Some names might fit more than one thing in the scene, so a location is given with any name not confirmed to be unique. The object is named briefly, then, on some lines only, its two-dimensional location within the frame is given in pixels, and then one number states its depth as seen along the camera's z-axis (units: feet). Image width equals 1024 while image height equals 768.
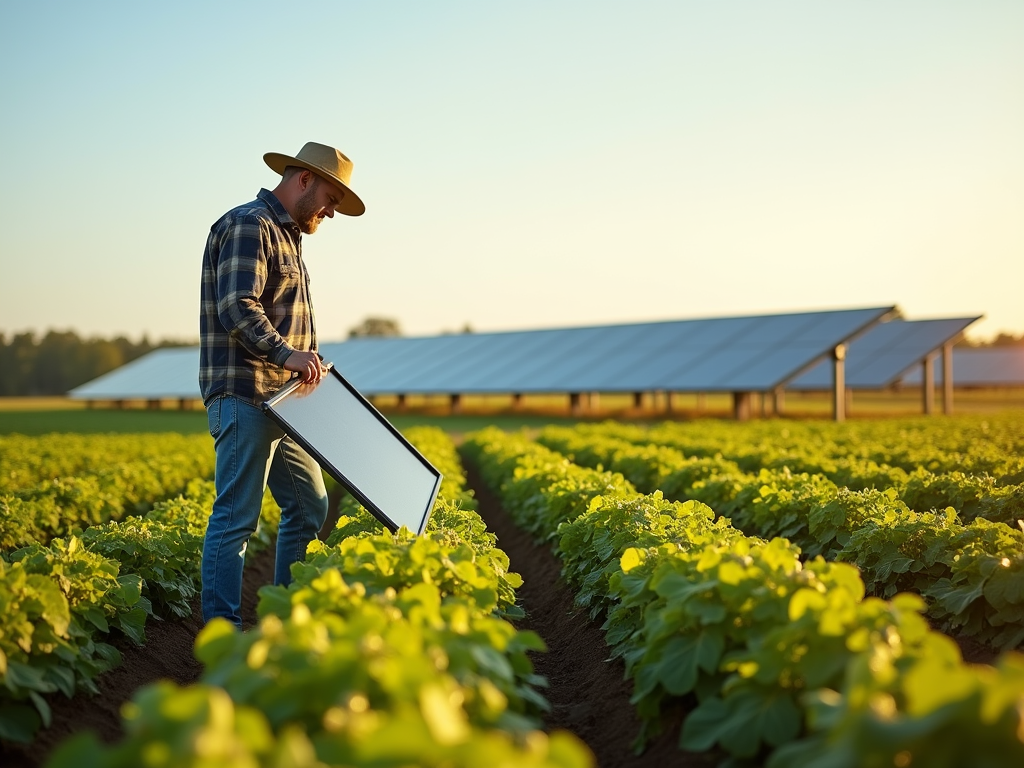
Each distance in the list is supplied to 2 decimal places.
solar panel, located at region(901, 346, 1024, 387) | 216.74
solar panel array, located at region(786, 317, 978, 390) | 113.29
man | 14.40
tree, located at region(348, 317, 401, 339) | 465.88
